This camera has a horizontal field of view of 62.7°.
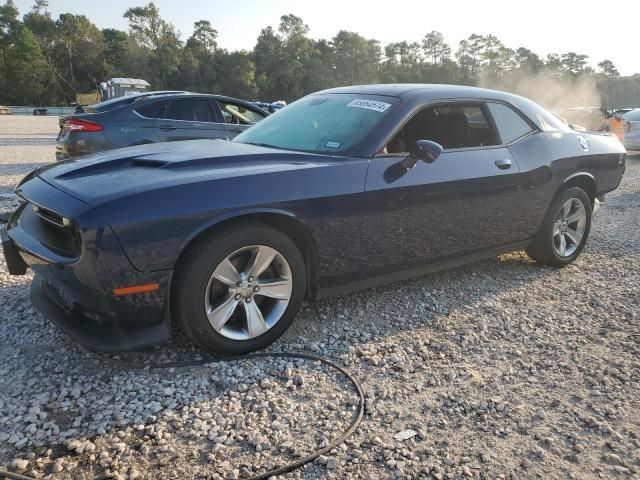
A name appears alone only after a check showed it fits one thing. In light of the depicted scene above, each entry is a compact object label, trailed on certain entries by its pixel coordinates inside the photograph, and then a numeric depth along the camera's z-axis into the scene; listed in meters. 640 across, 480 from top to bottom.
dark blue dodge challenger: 2.57
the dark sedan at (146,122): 7.20
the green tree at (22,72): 68.94
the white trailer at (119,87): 33.38
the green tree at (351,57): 90.31
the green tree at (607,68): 92.32
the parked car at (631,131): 13.48
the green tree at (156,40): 75.12
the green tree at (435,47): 97.75
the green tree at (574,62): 90.31
